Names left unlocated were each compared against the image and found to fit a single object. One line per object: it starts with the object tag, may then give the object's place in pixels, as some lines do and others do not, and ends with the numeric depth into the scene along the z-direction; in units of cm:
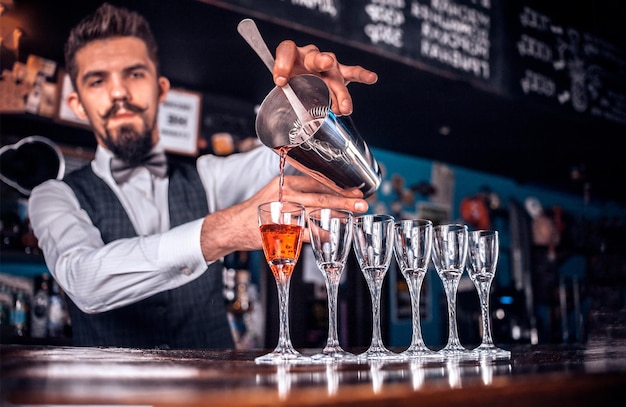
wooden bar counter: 49
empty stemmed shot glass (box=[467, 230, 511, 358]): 133
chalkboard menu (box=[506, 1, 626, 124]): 332
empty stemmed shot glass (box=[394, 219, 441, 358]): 123
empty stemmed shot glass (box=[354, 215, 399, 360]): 119
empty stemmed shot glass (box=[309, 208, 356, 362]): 117
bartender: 187
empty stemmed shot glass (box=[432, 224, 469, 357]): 128
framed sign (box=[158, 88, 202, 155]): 286
